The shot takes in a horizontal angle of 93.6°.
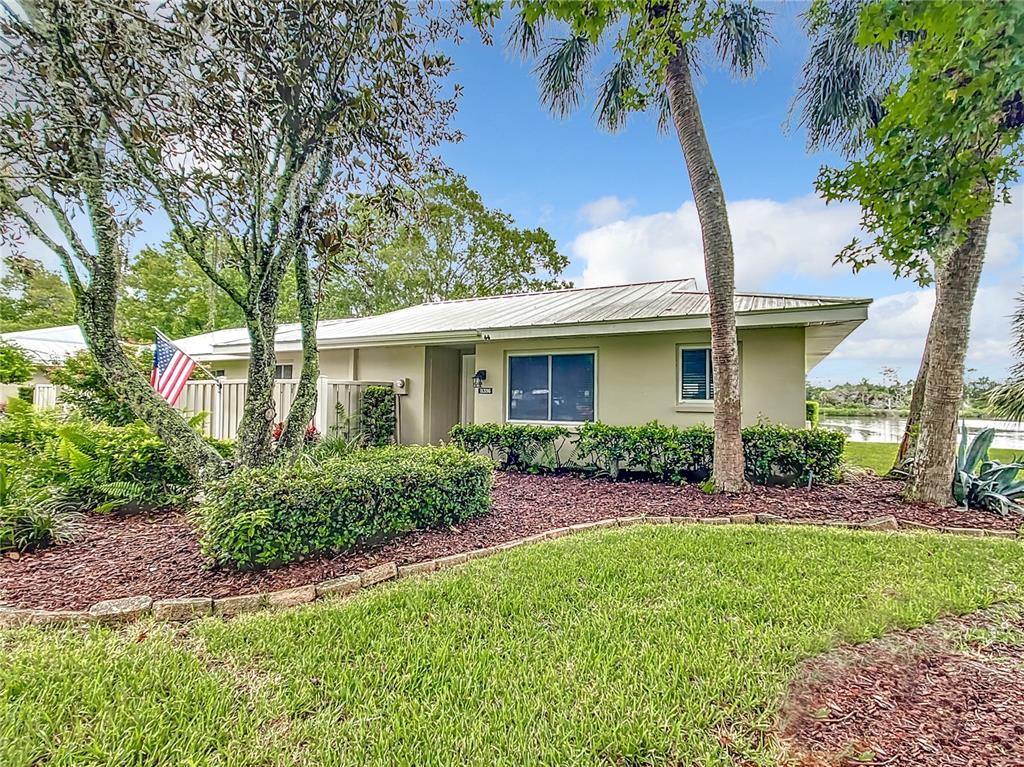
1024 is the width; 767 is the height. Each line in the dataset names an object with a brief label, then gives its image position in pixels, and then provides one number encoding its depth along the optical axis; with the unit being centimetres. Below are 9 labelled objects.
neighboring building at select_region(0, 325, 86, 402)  1488
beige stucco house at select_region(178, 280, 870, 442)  789
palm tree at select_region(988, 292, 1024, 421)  1106
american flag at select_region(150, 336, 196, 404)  814
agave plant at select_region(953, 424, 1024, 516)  616
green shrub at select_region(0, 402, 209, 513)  586
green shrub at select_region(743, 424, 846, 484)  724
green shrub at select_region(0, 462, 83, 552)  456
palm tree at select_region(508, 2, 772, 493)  676
